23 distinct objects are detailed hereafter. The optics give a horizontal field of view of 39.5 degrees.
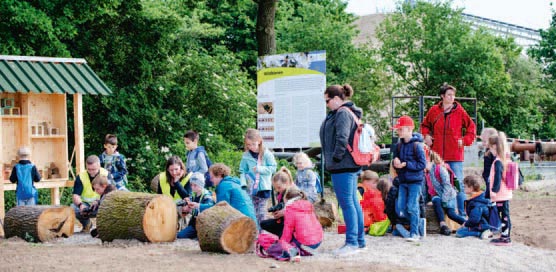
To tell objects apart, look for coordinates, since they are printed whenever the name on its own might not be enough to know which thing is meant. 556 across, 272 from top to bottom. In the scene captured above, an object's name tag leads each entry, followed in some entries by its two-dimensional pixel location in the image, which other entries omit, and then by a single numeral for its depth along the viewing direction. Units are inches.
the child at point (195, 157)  450.9
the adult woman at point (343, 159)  338.3
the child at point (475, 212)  408.5
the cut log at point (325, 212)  463.8
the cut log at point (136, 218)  387.2
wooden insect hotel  494.0
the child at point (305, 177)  429.7
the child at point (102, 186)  439.6
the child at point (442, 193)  422.0
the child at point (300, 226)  341.1
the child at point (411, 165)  391.5
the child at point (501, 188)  384.8
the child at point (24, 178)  469.4
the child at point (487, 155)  406.0
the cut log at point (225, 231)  343.6
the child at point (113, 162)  474.3
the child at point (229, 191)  378.9
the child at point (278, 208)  366.6
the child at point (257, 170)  413.4
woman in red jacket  438.0
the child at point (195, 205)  410.3
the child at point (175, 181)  426.6
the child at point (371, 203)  423.2
